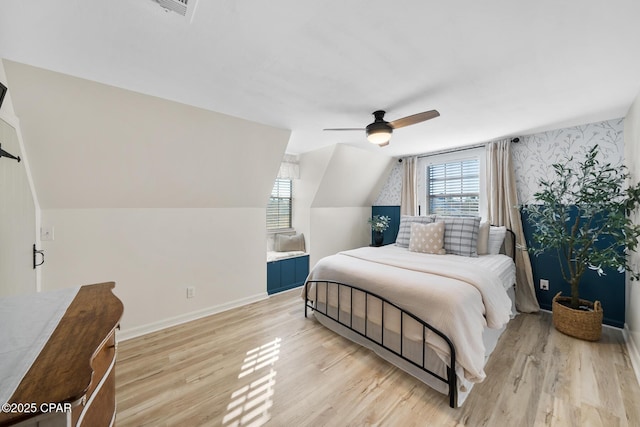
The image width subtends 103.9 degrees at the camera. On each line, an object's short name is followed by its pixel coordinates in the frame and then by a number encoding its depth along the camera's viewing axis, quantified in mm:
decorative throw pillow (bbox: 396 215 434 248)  3652
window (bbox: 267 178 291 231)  4367
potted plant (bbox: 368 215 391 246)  4723
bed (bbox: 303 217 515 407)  1723
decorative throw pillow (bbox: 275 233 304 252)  4234
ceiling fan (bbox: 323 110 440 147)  2217
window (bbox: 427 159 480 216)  3820
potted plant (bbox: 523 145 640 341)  2225
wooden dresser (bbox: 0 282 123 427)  599
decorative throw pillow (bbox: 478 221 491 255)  3197
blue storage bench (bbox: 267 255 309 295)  3791
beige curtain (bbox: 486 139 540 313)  3150
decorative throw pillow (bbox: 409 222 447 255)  3206
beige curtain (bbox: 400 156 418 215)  4402
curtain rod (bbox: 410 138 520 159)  3524
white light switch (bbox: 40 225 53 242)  2201
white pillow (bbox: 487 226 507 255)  3193
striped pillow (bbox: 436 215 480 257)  3080
